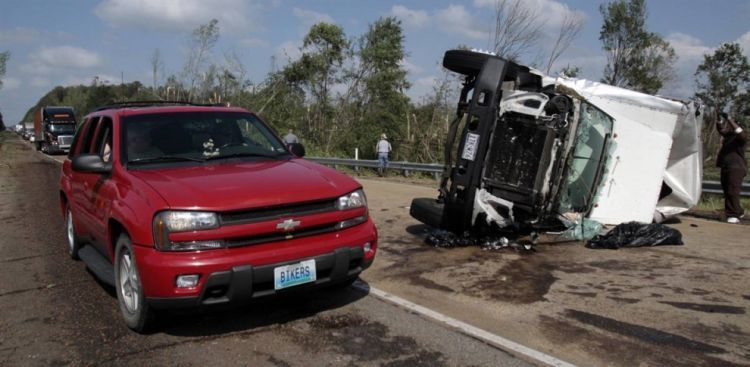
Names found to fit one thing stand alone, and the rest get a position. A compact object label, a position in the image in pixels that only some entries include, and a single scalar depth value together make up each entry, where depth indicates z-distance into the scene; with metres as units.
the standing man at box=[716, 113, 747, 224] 9.16
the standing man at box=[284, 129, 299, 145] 18.03
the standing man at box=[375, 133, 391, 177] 20.55
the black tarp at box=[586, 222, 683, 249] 7.14
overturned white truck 6.92
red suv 3.78
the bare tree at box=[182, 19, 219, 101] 35.36
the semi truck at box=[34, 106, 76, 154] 35.97
